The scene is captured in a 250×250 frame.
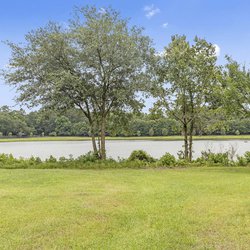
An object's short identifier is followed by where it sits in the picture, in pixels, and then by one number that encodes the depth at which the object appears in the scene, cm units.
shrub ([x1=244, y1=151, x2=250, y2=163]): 1297
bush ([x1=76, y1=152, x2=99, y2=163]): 1330
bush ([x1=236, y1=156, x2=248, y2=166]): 1279
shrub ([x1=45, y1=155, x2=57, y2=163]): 1349
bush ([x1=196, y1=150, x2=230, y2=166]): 1299
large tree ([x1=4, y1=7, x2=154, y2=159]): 1243
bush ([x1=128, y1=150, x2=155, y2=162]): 1342
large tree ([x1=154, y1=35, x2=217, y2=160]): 1390
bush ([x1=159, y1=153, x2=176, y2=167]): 1263
